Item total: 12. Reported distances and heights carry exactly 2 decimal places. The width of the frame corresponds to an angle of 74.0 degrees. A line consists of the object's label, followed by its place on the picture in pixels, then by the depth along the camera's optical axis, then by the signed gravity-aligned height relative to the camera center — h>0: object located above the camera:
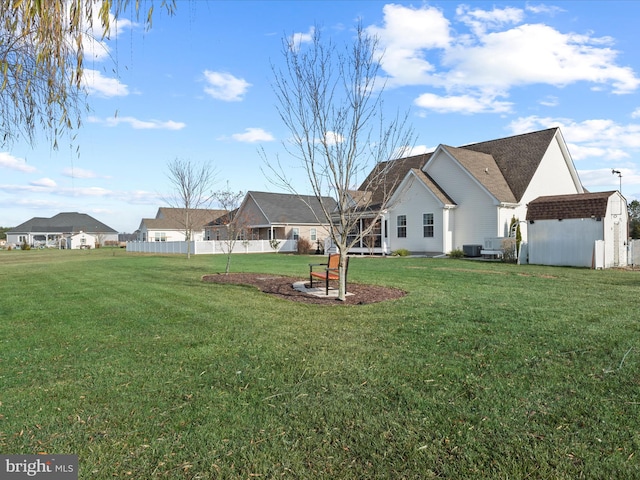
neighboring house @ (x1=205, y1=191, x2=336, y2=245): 41.09 +2.48
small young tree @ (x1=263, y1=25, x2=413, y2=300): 9.52 +2.09
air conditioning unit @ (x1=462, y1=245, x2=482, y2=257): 24.86 -0.39
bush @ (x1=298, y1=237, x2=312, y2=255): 37.32 -0.29
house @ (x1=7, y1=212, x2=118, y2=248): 83.00 +2.88
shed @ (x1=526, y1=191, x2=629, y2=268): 17.97 +0.59
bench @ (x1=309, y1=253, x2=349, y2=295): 10.29 -0.56
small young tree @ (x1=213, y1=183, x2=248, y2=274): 19.45 +2.06
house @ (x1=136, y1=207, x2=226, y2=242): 59.19 +2.41
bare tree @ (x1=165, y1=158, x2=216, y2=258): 30.56 +3.97
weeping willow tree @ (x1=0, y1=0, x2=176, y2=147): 3.89 +2.04
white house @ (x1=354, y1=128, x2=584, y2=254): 25.42 +3.35
